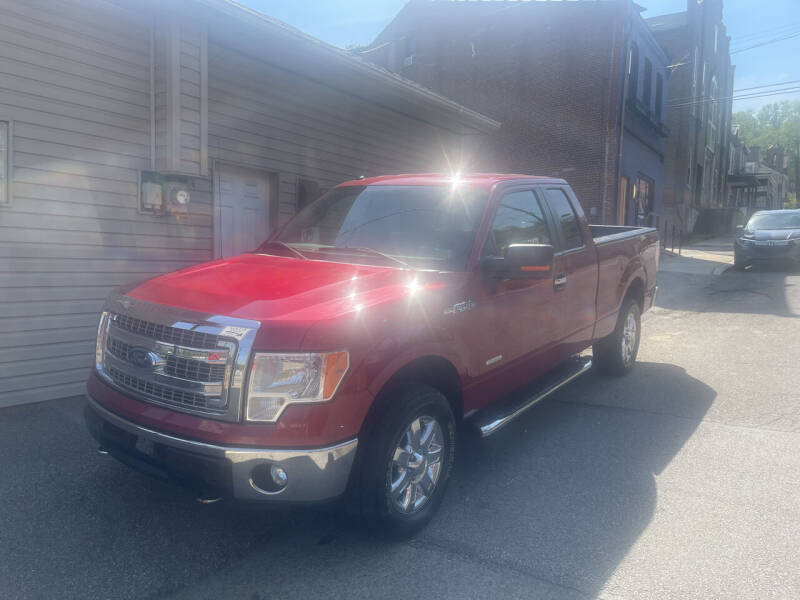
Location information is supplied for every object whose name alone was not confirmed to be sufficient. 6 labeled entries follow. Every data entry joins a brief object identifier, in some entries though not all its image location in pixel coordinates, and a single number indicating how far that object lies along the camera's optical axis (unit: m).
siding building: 5.56
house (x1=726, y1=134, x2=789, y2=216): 45.44
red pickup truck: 2.78
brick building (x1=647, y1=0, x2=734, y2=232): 29.80
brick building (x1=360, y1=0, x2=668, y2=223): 19.00
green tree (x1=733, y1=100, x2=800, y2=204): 76.94
